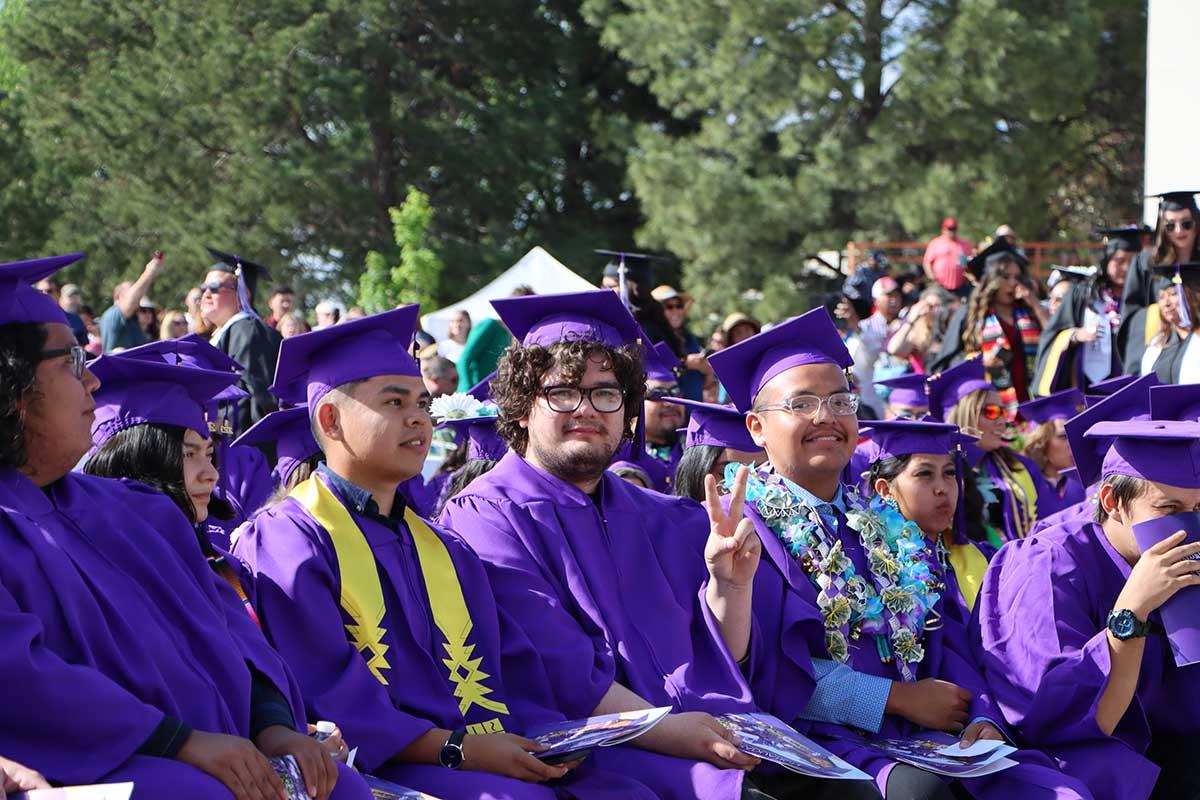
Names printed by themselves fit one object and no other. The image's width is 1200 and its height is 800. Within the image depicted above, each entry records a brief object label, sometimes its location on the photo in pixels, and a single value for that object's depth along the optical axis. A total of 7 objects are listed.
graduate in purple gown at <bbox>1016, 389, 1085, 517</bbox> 7.88
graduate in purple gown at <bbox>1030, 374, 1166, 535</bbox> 4.81
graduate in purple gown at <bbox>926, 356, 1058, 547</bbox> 7.18
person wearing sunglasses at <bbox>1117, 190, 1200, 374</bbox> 9.13
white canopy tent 13.01
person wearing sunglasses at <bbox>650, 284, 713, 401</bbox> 9.70
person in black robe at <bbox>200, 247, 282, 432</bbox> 8.50
